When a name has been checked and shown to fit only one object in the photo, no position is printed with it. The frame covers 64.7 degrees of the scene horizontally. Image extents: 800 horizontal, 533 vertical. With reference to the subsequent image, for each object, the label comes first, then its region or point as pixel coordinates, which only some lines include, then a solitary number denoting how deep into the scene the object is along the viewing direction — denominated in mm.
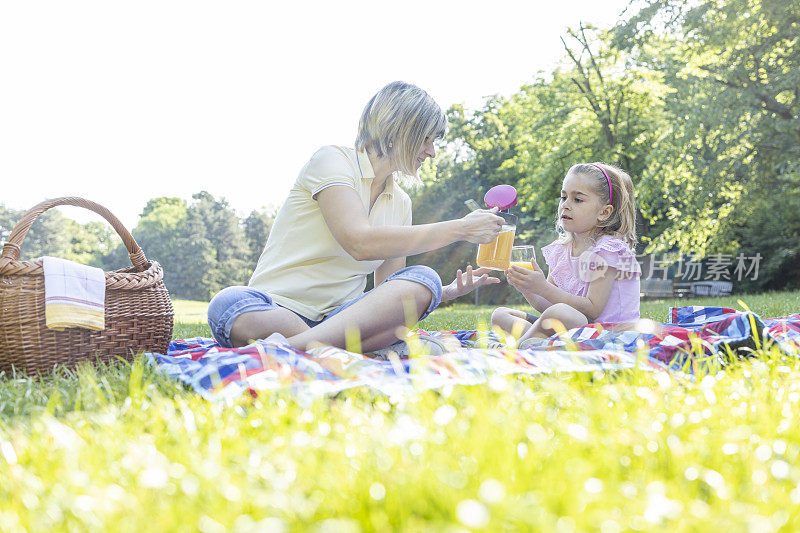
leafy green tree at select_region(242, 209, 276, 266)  40016
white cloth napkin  2207
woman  2471
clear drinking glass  3078
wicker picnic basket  2225
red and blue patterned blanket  1650
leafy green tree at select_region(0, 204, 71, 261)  39219
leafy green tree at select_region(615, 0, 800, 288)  11633
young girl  3010
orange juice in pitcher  2840
